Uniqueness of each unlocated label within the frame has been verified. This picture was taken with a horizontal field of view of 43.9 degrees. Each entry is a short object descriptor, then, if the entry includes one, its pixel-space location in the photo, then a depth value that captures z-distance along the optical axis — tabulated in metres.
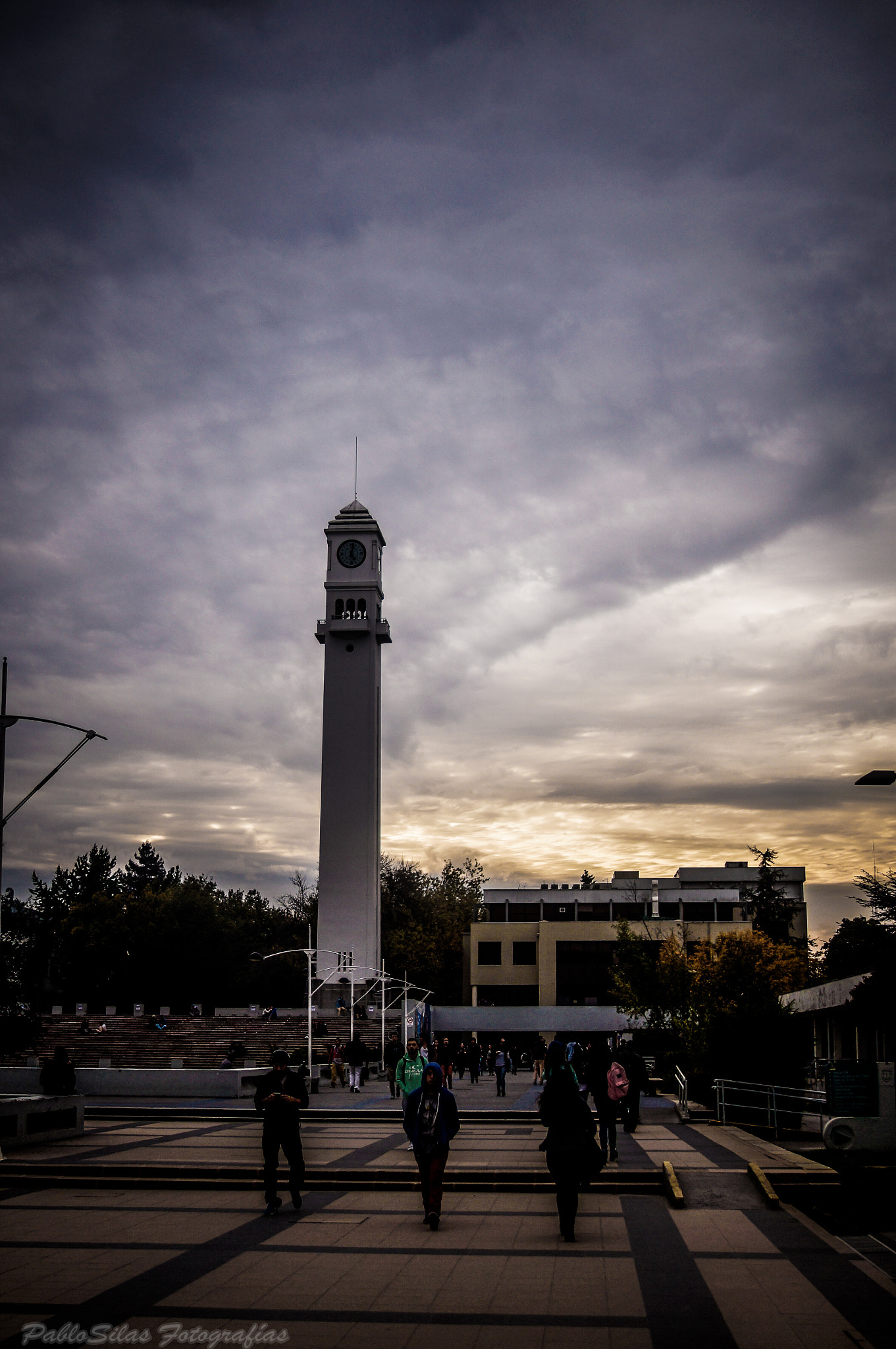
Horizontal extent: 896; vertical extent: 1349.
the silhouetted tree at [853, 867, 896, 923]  26.81
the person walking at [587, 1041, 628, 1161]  15.23
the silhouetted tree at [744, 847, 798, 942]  75.25
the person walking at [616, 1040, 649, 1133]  18.36
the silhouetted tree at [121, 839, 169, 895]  122.69
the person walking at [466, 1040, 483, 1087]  41.84
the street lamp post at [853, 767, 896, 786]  15.34
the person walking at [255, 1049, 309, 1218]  12.00
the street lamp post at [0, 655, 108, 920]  18.77
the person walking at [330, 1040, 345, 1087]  36.75
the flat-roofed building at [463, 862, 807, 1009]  73.12
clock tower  75.94
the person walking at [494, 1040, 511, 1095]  33.50
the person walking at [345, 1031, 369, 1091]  32.28
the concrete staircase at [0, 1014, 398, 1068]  48.66
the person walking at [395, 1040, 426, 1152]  16.36
